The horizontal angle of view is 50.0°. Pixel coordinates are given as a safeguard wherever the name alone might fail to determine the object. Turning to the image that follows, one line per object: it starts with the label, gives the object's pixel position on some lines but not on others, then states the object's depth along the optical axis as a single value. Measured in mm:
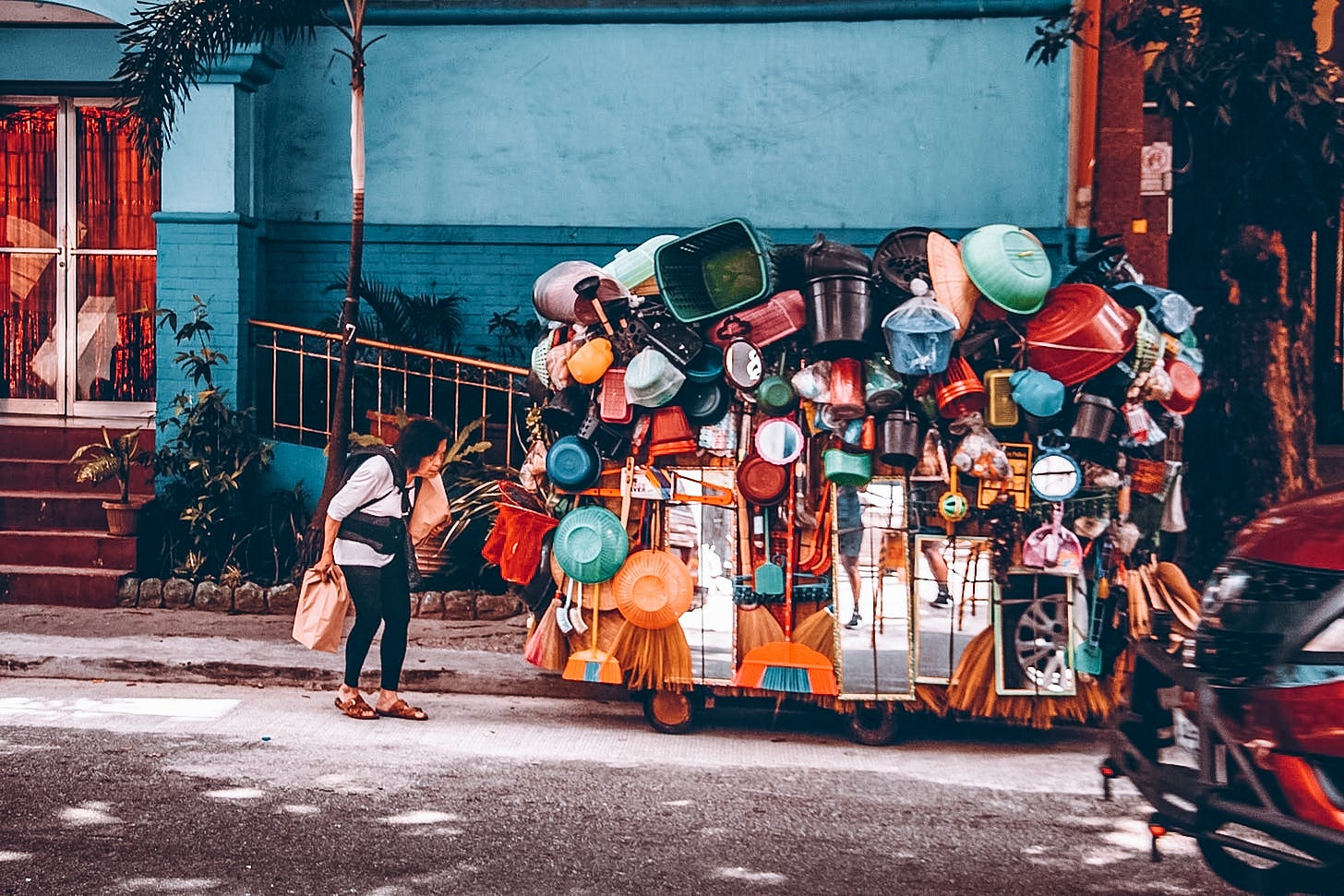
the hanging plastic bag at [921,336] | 7043
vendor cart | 7188
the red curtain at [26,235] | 12469
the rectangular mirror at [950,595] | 7312
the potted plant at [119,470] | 10719
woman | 7535
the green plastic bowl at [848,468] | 7188
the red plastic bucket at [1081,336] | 7090
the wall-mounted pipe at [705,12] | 11625
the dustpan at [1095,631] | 7367
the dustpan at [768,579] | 7340
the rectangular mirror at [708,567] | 7422
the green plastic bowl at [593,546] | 7418
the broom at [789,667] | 7348
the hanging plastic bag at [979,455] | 7143
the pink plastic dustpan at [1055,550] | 7207
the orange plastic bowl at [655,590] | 7383
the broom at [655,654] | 7469
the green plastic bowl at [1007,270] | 7141
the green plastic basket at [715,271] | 7336
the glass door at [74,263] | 12430
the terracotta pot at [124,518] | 10711
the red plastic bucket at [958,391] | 7125
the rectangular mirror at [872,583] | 7305
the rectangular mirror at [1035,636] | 7312
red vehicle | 4008
